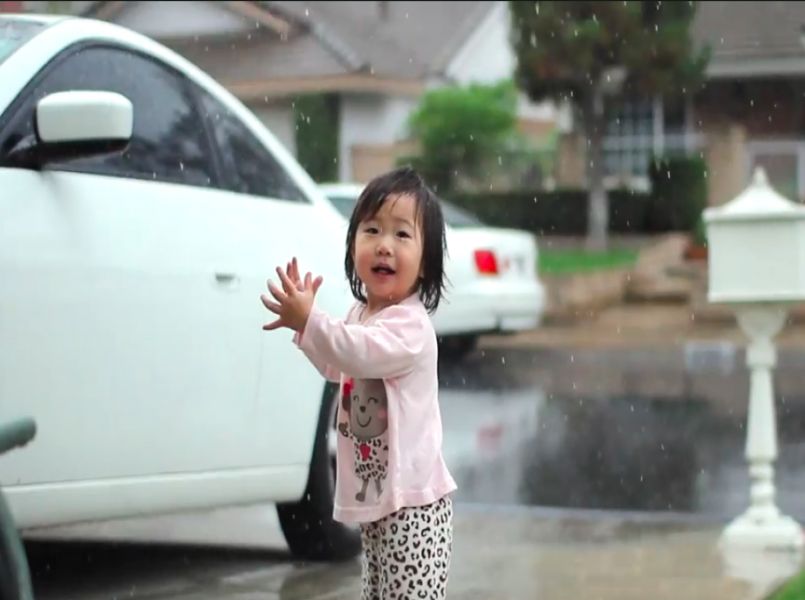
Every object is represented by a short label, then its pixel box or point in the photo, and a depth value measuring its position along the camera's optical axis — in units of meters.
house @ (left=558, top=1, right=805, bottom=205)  27.88
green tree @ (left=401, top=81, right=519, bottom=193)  27.20
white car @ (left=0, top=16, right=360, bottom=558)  4.63
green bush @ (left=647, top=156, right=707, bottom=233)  26.22
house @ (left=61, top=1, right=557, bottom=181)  28.22
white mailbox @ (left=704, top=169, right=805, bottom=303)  6.48
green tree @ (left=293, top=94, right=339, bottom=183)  28.19
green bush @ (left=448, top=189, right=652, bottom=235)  26.77
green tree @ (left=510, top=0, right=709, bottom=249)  24.48
